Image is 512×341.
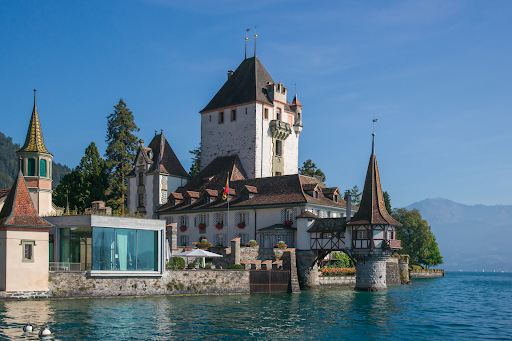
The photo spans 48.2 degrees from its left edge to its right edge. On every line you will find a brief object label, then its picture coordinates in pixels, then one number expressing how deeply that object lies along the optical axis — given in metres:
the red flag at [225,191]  60.03
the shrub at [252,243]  54.25
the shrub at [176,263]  47.97
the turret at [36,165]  45.47
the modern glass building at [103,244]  40.91
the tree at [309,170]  94.50
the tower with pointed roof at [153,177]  72.88
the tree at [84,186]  77.88
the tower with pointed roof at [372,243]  52.44
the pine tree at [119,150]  81.31
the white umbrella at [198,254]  49.06
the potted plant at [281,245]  55.00
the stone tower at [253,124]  72.44
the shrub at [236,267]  49.43
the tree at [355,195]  94.73
